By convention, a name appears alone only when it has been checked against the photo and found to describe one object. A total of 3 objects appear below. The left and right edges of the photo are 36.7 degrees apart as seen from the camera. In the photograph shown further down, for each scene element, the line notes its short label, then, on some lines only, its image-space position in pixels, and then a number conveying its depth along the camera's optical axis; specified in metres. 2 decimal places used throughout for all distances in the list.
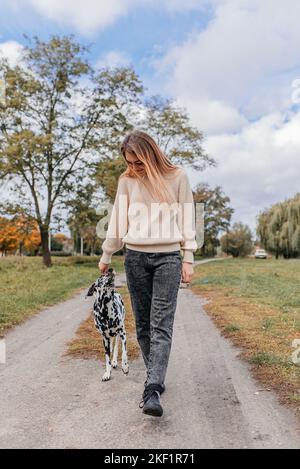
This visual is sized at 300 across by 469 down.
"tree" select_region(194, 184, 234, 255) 67.34
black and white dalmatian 4.64
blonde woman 3.72
